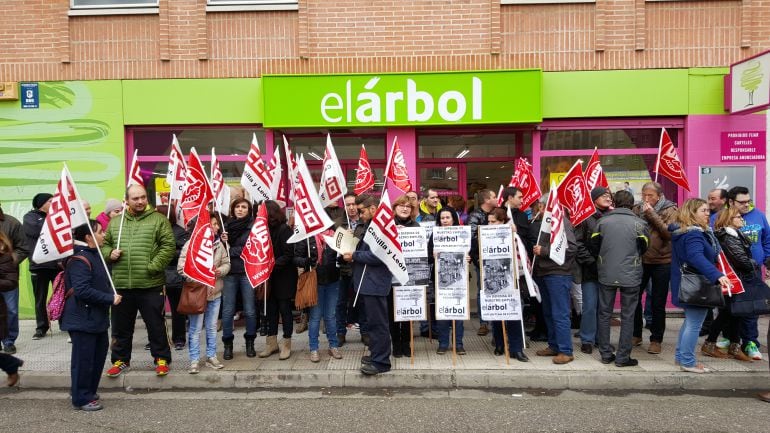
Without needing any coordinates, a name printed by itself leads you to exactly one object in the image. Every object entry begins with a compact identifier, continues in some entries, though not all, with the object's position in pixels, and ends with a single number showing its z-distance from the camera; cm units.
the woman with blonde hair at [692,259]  615
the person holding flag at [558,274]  681
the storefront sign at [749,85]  877
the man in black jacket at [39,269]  798
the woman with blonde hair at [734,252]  657
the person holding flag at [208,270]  636
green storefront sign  978
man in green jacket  639
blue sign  999
